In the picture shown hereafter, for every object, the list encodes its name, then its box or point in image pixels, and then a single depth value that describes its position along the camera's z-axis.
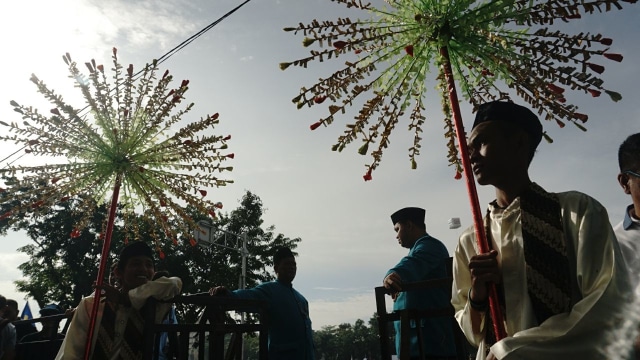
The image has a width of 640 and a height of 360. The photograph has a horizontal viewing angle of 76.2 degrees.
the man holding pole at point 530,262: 1.56
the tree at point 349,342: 108.38
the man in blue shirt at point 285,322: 5.02
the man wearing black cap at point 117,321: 3.50
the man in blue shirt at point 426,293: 3.73
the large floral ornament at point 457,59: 2.06
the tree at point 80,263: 25.72
